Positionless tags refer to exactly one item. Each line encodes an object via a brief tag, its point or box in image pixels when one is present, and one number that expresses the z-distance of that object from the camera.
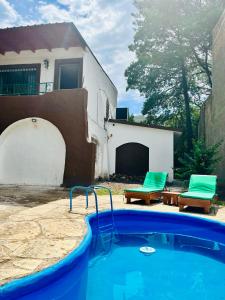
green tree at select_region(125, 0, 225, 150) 22.31
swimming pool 3.28
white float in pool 5.27
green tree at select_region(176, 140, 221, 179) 11.49
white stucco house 12.28
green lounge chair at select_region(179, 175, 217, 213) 7.41
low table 8.76
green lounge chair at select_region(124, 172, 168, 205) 8.94
